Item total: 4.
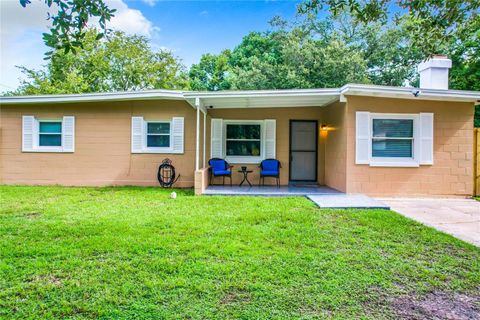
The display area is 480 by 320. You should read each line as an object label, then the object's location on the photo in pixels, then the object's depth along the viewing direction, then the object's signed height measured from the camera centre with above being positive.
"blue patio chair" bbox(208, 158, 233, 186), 8.40 -0.28
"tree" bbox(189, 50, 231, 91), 22.31 +6.18
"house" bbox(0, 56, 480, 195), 7.11 +0.50
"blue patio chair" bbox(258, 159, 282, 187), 8.44 -0.25
